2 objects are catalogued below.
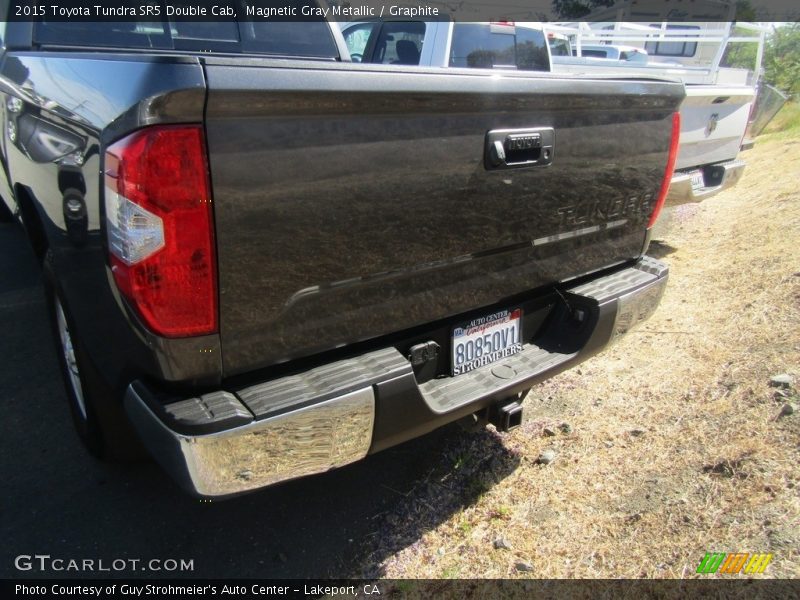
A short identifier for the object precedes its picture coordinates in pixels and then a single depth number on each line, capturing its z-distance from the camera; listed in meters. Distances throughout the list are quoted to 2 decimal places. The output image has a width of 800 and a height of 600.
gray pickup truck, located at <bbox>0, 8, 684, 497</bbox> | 1.49
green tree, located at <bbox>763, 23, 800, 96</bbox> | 18.66
